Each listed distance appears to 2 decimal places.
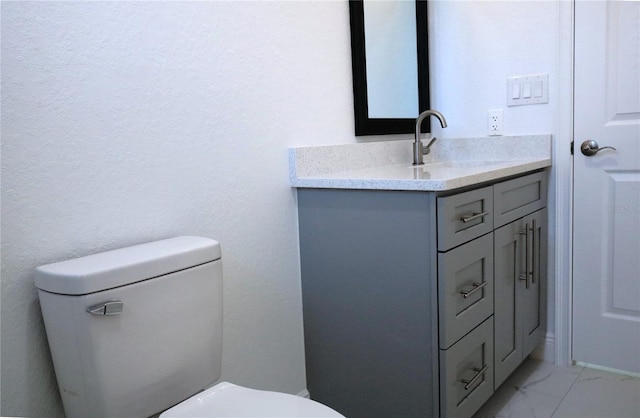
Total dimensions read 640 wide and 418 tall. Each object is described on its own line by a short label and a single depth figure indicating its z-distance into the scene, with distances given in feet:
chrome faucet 7.02
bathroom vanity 5.03
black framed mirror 6.70
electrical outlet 7.58
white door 6.68
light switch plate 7.22
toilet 3.49
